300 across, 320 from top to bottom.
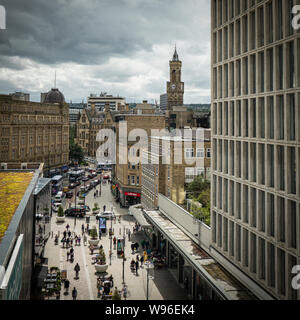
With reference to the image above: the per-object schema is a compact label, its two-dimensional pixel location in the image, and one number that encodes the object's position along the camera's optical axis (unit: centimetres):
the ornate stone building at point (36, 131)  7131
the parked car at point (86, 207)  5659
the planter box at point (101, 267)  3185
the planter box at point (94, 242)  4006
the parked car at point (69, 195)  6831
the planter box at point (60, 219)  5047
